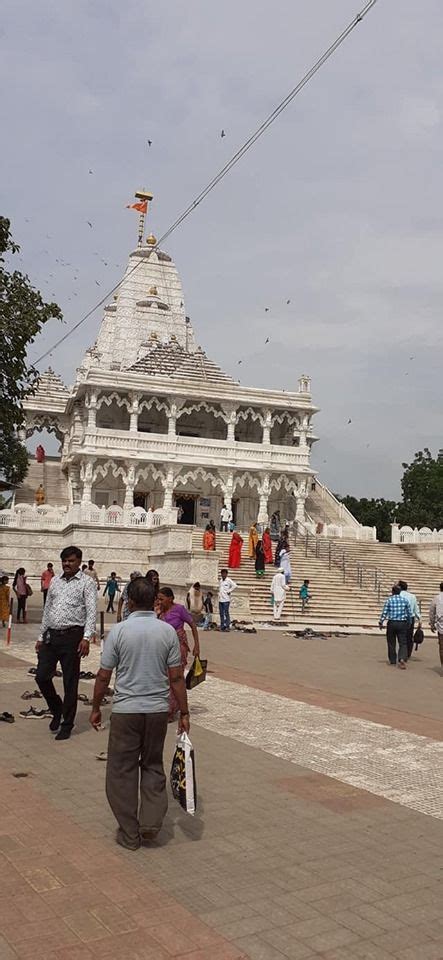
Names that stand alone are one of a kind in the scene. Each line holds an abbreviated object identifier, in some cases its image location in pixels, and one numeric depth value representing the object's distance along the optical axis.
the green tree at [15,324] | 14.60
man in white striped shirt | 7.81
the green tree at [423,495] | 57.16
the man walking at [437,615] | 14.36
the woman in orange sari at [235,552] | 26.58
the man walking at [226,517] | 37.00
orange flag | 62.81
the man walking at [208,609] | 20.81
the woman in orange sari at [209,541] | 27.25
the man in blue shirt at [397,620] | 14.86
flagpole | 62.69
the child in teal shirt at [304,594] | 23.58
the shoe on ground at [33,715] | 8.63
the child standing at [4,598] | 16.23
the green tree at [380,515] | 61.38
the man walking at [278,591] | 22.22
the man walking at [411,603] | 14.89
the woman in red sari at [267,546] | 27.62
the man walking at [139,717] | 4.99
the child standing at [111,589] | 23.61
